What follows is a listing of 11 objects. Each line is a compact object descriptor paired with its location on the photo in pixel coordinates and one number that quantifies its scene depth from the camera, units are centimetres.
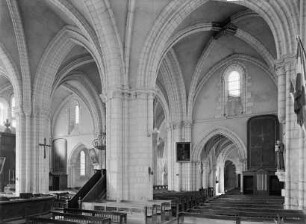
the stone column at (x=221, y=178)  4211
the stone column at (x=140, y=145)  1575
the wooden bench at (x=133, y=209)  1301
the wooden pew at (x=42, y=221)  915
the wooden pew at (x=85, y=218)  930
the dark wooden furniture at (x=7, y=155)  2978
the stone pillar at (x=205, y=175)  3049
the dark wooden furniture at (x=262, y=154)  2302
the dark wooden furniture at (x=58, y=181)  3400
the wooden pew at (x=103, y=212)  1063
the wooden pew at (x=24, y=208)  1155
